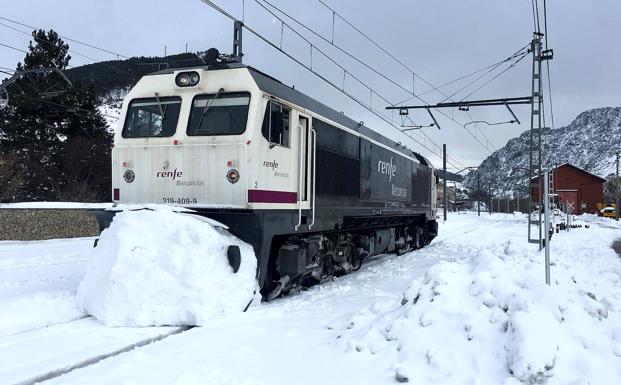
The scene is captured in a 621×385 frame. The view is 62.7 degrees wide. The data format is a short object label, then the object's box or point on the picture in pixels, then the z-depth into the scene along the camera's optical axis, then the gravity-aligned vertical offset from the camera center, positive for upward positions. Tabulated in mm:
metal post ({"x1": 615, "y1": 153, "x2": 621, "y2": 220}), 54475 -122
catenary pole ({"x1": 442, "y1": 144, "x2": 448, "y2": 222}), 44175 +3383
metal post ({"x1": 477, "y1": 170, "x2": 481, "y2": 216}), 70762 +1190
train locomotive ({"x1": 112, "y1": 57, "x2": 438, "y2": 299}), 7641 +605
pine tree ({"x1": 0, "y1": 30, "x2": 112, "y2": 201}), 31500 +3725
